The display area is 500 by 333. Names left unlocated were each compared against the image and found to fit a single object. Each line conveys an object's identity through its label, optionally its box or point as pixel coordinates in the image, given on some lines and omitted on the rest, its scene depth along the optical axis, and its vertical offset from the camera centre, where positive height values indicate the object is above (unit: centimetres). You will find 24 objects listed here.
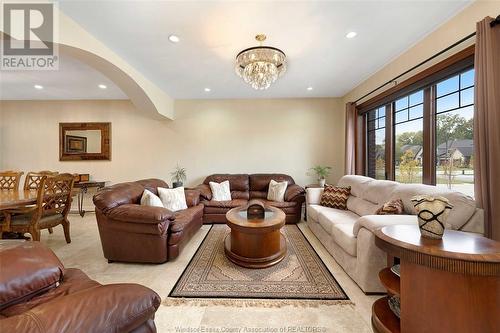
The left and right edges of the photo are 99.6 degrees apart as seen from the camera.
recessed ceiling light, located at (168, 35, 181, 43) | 250 +155
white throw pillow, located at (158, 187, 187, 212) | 331 -51
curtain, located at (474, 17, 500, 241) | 174 +37
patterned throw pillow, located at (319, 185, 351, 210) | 350 -50
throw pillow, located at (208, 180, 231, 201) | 439 -51
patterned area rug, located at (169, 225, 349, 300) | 196 -116
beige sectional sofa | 179 -62
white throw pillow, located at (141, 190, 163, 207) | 294 -46
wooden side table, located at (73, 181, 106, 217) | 469 -45
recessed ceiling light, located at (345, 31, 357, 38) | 246 +157
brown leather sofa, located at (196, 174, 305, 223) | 412 -58
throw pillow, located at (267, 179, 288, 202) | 436 -50
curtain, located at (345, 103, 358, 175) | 432 +57
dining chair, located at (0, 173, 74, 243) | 269 -60
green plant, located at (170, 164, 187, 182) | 506 -17
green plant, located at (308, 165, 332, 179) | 483 -9
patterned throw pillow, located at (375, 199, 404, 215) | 222 -44
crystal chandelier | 242 +125
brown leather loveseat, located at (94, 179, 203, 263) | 243 -75
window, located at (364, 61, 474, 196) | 231 +48
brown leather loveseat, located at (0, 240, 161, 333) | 60 -47
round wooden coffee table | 240 -88
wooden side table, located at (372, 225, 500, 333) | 107 -62
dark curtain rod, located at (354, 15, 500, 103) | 174 +127
